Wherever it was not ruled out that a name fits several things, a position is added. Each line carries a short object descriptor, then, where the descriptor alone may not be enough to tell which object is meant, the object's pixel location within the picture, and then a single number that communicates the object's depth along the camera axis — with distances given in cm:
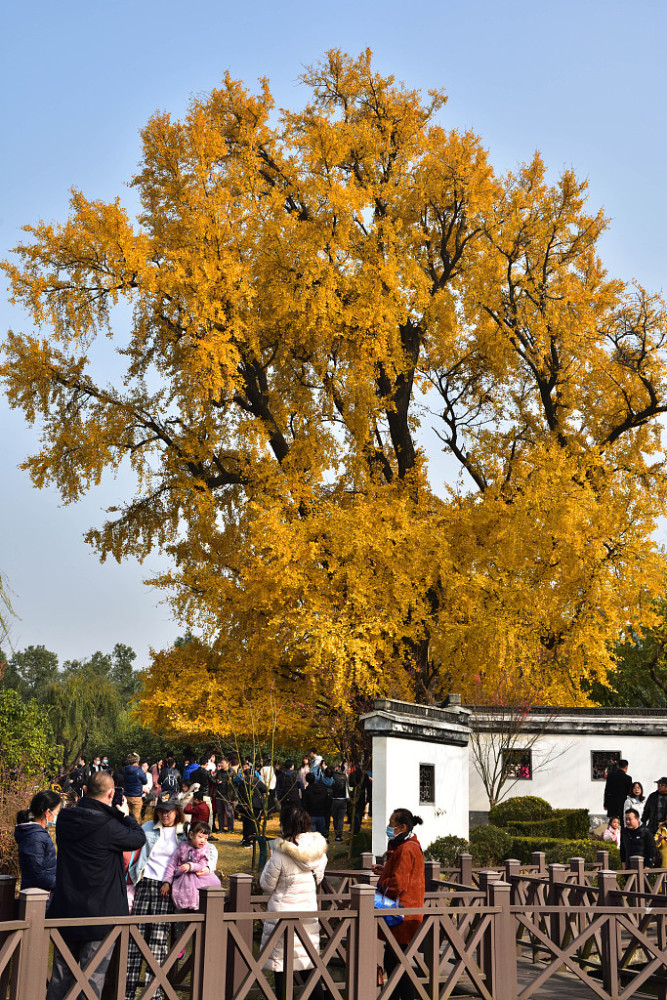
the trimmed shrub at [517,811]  2159
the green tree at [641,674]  4391
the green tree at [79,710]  5069
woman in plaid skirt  959
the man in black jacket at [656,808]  1470
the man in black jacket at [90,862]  713
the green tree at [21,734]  1912
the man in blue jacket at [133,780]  1686
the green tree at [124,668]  12088
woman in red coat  850
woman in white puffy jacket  804
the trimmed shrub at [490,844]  1722
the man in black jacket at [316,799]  1853
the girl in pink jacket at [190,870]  975
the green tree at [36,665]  10988
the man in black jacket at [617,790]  1820
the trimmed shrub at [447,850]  1627
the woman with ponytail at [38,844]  866
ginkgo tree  2228
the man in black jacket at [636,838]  1357
